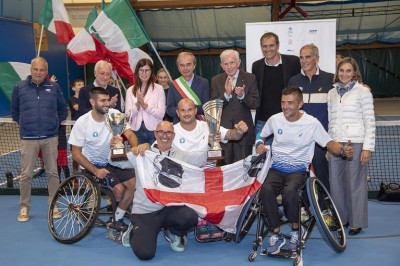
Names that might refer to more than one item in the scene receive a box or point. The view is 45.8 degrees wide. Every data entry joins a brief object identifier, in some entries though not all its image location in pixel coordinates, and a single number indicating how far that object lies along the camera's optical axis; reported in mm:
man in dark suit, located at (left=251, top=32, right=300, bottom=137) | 5316
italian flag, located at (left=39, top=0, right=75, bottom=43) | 7449
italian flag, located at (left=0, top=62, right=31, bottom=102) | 7039
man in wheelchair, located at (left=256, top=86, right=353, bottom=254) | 4402
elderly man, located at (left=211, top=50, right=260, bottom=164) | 4977
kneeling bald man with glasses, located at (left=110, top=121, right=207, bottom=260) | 4469
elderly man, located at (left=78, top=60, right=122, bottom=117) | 5512
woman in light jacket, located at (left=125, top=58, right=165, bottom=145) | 5465
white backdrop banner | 7531
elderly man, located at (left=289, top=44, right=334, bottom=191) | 5090
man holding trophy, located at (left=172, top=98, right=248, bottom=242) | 4621
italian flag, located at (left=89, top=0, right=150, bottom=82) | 7348
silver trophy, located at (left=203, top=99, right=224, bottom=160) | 4570
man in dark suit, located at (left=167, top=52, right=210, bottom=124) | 5246
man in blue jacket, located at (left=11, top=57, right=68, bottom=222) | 5605
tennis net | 7031
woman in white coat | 4859
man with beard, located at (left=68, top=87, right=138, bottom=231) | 4914
